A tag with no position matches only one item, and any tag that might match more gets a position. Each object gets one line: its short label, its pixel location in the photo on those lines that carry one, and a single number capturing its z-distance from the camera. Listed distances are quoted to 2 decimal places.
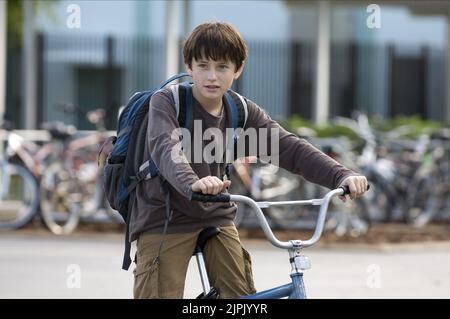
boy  7.86
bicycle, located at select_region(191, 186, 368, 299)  7.13
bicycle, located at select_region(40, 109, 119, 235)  23.04
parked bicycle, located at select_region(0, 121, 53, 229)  22.87
